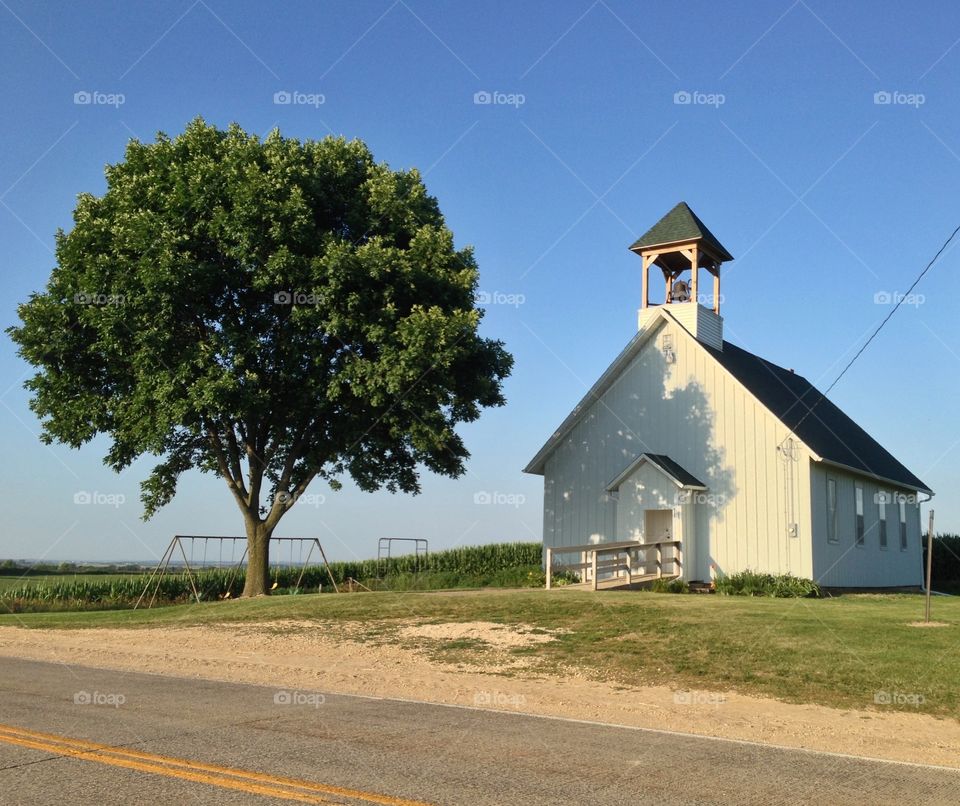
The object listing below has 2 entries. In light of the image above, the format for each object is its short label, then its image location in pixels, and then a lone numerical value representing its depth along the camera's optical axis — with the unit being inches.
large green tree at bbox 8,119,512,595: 939.3
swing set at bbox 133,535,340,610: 1130.0
